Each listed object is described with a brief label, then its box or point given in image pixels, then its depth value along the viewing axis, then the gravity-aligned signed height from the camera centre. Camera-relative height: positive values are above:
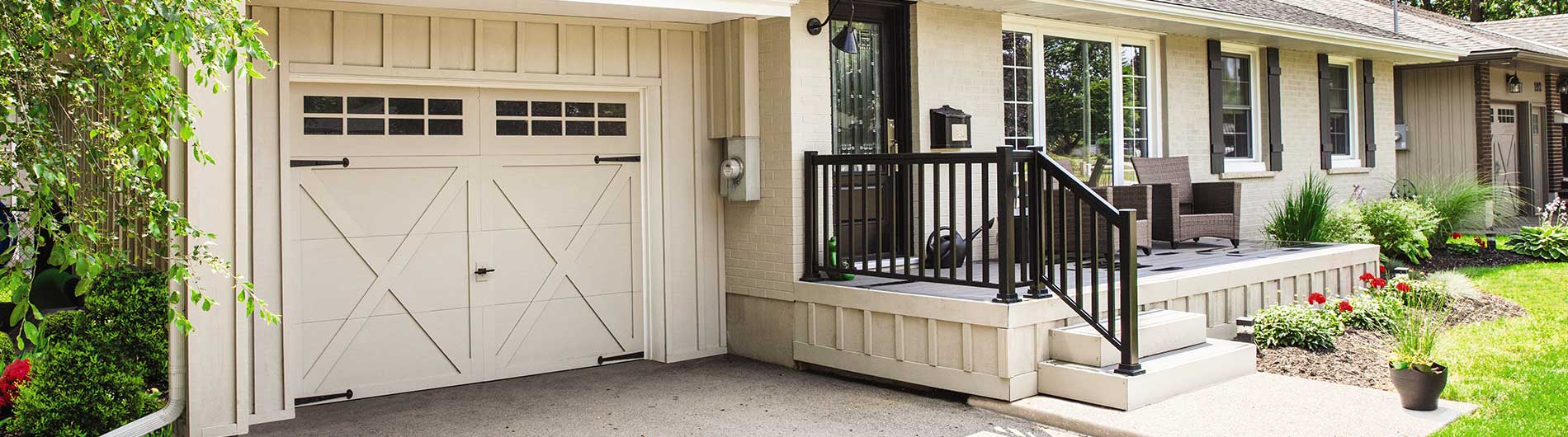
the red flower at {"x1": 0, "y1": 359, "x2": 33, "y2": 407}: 4.83 -0.55
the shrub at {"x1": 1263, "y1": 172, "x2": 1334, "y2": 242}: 9.98 +0.08
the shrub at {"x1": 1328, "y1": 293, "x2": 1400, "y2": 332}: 7.89 -0.61
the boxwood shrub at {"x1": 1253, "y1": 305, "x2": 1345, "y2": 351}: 7.25 -0.65
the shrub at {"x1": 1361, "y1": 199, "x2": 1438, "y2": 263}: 10.81 -0.03
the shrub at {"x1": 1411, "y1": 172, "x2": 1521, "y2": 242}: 12.58 +0.25
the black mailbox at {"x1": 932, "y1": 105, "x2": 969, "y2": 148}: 8.15 +0.73
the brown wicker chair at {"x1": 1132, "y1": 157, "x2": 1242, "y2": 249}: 9.32 +0.20
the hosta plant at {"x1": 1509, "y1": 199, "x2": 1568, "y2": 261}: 11.65 -0.20
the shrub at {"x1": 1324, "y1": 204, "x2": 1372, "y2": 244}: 10.12 -0.03
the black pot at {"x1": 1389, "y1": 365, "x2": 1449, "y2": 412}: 5.52 -0.78
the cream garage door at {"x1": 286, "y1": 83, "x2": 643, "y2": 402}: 6.34 +0.02
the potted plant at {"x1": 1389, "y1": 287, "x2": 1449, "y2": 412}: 5.52 -0.70
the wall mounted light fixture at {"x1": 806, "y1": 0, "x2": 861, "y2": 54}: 7.19 +1.22
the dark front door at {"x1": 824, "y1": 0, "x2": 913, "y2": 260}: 7.95 +0.93
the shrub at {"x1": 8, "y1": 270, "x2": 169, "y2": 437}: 4.58 -0.48
